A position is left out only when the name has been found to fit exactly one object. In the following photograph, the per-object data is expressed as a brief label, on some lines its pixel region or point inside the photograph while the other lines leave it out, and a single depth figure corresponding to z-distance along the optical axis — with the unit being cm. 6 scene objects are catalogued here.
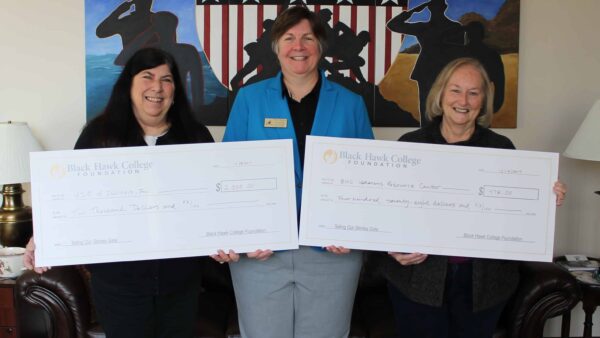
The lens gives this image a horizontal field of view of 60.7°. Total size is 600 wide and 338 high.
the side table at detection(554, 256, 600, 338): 260
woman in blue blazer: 175
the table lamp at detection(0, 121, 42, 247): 267
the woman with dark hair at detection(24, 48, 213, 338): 161
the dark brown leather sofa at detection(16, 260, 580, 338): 236
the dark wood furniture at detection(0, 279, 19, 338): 252
